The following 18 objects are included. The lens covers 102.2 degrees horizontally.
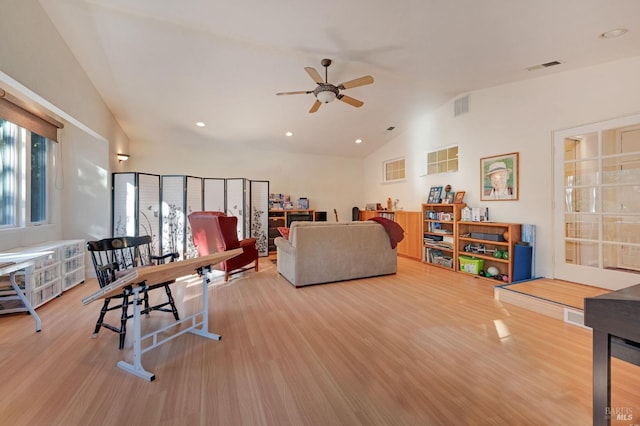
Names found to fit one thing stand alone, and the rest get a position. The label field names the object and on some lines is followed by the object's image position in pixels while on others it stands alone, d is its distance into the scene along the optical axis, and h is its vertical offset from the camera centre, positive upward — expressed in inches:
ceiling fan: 127.6 +65.2
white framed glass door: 123.3 +5.1
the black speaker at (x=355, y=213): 306.7 +0.7
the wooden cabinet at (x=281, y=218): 269.9 -4.7
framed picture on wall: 167.9 +24.5
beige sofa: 153.2 -24.5
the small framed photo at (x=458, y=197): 197.8 +12.6
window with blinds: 126.3 +27.7
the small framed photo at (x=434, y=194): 216.1 +16.2
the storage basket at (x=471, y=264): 175.8 -35.4
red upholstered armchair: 161.0 -15.2
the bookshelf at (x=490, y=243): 159.0 -19.8
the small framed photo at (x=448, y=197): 204.5 +13.0
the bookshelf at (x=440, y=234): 193.9 -16.3
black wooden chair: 89.2 -21.3
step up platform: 107.0 -38.5
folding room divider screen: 192.5 +7.9
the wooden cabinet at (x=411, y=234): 226.1 -18.7
